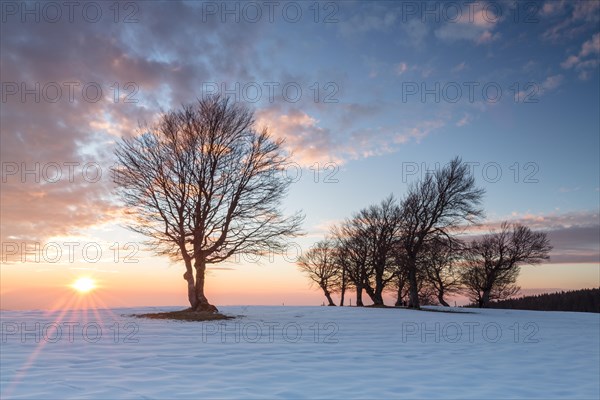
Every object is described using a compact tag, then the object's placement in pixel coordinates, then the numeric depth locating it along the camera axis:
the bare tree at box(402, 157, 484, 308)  37.21
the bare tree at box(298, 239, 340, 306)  56.59
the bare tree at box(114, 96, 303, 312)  24.78
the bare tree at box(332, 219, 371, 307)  47.20
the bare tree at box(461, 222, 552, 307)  48.88
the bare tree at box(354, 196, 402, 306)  43.28
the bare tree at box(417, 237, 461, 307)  36.62
